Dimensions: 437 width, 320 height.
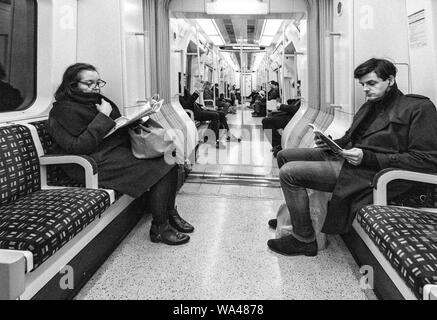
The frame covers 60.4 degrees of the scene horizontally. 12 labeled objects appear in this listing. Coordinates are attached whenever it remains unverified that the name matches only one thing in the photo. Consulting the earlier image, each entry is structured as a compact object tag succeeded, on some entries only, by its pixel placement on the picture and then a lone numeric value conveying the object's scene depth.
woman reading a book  2.47
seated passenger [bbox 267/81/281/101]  9.73
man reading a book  2.04
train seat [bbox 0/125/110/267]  1.60
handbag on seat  2.65
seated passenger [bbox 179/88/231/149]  7.04
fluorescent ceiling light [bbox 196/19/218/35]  7.84
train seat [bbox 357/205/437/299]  1.38
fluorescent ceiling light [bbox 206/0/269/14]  4.59
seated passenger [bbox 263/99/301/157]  6.09
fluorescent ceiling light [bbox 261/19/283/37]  7.79
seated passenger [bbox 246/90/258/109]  14.84
